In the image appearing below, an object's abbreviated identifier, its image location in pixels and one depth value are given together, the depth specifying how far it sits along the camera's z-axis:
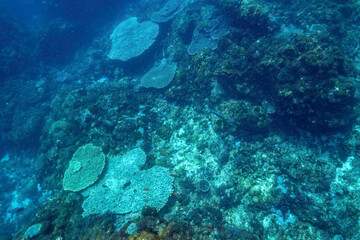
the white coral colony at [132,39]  10.71
